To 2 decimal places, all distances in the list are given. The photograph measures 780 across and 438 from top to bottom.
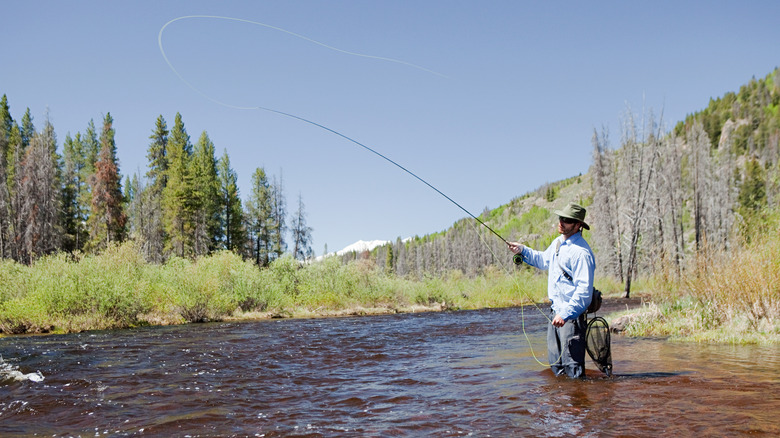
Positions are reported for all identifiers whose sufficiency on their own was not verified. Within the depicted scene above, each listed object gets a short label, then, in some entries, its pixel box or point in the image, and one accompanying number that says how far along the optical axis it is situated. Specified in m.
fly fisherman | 5.34
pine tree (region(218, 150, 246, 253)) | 50.12
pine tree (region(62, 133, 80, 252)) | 46.00
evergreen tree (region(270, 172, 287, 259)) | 50.22
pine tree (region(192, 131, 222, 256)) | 45.25
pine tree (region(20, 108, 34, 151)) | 50.12
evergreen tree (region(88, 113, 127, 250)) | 41.84
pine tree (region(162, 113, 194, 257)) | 43.38
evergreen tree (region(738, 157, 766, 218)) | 64.12
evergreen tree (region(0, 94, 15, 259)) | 41.31
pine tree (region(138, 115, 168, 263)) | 49.38
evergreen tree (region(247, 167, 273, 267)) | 50.06
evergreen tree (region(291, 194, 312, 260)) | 50.47
